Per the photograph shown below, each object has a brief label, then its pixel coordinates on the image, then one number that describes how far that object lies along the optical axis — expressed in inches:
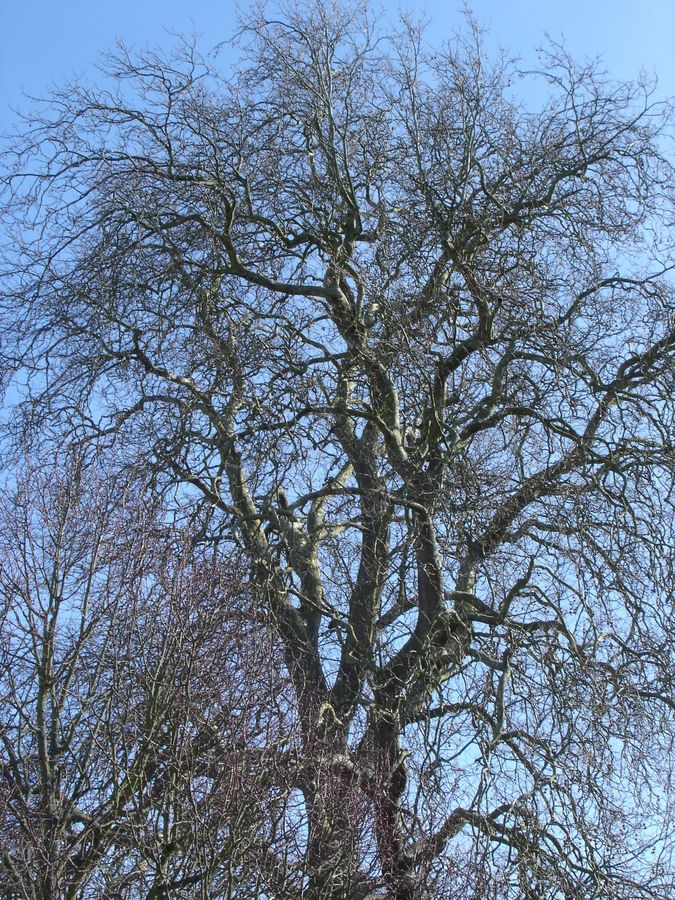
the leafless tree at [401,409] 320.5
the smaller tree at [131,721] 277.4
